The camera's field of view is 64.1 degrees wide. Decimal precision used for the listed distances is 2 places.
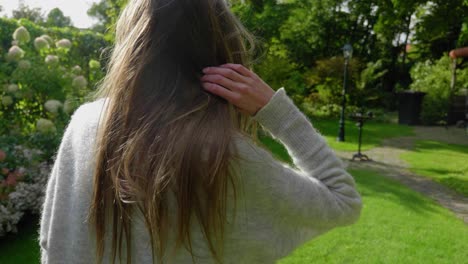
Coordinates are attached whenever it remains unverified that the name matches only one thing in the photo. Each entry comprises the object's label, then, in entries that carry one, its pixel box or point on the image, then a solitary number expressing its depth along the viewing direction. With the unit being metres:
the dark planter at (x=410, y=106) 17.05
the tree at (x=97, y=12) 32.42
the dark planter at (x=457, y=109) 16.53
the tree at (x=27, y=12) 27.27
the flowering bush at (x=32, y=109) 3.96
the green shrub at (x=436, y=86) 16.89
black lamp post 11.61
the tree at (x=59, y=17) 40.21
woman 0.88
